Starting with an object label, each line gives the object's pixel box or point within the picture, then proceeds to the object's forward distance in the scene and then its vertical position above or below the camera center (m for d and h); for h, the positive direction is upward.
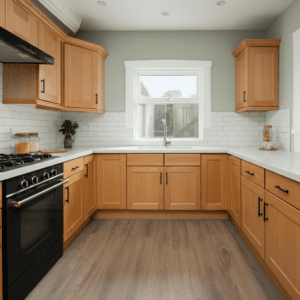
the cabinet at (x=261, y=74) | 3.13 +0.89
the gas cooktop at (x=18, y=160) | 1.57 -0.13
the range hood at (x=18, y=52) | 1.63 +0.73
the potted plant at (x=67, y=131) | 3.42 +0.16
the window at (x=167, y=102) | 3.73 +0.63
